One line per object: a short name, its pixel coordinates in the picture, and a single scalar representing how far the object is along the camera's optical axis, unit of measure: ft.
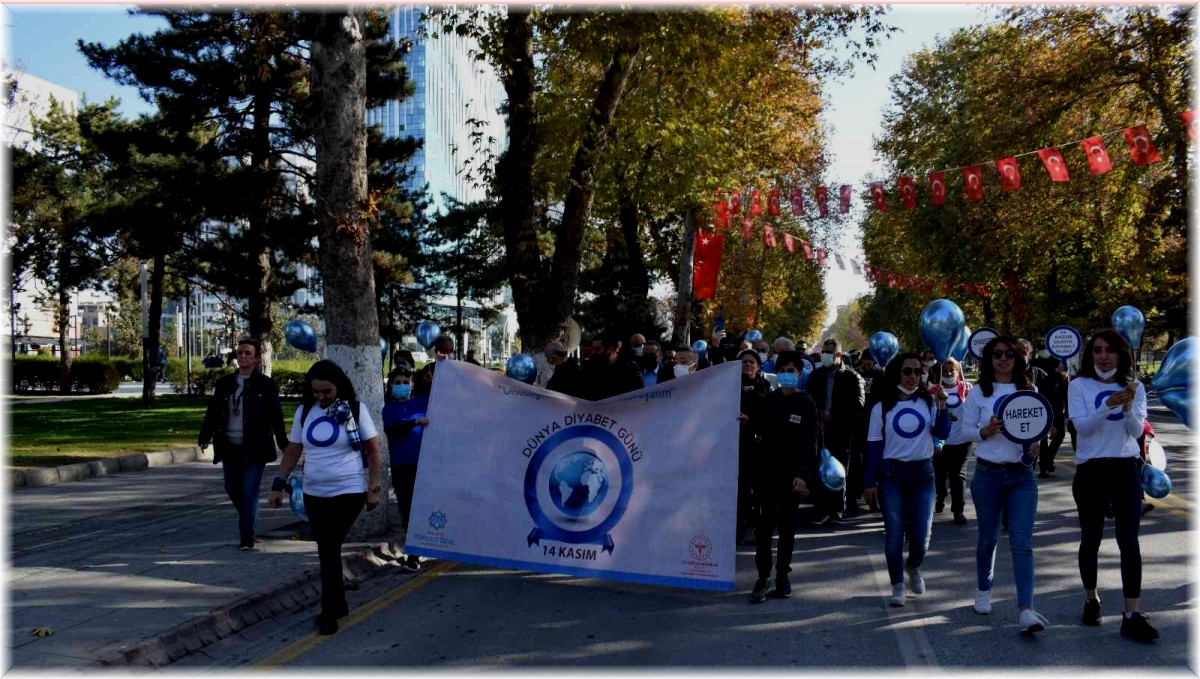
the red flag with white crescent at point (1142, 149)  53.36
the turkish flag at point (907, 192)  69.56
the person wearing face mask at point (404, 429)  29.14
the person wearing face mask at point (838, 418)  36.04
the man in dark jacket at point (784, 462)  24.70
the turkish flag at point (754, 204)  75.36
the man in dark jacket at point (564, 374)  31.42
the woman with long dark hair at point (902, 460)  23.70
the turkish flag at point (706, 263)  96.68
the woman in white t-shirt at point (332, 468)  22.22
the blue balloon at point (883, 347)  44.60
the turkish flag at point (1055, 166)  59.00
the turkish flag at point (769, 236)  87.76
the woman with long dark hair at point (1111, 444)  20.88
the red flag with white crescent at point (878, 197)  69.46
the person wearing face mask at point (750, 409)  26.76
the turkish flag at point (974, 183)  60.70
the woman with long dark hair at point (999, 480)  21.25
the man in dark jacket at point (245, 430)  29.40
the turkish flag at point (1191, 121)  48.40
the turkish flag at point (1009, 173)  64.03
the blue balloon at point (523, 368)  36.35
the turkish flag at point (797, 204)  68.75
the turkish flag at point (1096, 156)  55.06
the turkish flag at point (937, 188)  69.21
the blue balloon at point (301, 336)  51.93
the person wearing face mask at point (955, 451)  34.71
